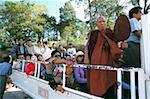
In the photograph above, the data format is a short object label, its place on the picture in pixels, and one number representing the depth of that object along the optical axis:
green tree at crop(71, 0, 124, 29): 23.46
